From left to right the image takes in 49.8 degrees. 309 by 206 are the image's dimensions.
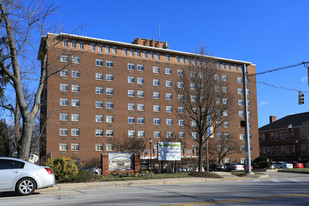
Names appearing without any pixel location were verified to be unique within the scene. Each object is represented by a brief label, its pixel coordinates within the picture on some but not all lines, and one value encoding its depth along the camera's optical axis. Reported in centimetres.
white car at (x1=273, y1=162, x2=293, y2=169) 4928
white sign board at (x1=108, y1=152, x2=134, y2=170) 2242
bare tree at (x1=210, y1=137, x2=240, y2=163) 7525
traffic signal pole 2391
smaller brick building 7469
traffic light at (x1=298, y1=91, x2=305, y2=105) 2383
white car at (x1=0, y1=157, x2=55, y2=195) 1268
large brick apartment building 6588
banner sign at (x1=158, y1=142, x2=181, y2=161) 2516
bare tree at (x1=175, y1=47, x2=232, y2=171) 2450
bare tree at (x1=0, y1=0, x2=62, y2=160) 1619
